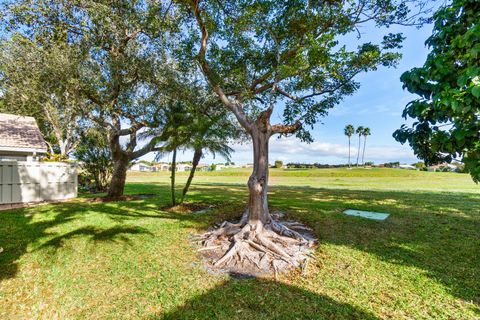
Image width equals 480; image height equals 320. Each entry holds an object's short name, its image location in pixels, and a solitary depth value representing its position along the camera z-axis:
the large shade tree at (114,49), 8.43
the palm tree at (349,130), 65.16
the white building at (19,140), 12.28
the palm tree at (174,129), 9.90
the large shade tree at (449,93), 2.58
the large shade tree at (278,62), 5.84
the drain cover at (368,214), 7.75
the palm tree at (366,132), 63.97
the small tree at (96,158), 14.73
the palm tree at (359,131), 65.06
